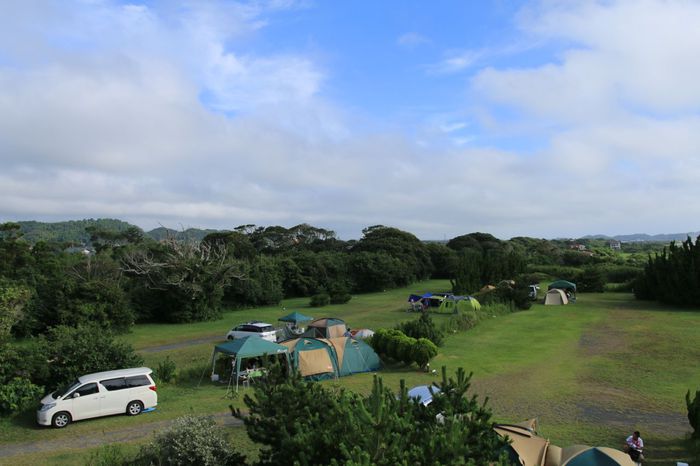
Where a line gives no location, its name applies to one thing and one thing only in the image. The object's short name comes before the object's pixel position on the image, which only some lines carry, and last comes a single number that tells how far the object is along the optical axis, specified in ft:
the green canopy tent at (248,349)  57.26
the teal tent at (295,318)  96.99
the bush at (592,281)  153.93
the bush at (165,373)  58.91
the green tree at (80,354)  50.39
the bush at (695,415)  36.84
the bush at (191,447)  26.43
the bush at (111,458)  30.07
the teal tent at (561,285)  141.06
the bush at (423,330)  73.67
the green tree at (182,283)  123.44
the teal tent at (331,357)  60.54
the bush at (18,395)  45.24
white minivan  43.57
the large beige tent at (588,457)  28.27
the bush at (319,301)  142.33
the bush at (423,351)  63.26
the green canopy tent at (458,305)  113.70
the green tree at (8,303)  58.68
